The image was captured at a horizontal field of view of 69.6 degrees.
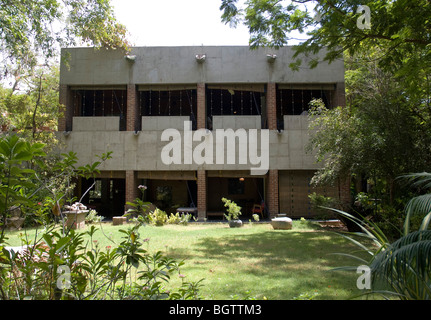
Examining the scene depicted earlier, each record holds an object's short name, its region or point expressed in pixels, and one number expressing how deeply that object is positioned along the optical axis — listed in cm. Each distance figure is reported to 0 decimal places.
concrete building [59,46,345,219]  1530
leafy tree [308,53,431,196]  869
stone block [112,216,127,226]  1336
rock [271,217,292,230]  1197
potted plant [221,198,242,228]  1290
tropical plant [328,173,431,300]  232
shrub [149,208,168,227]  1320
